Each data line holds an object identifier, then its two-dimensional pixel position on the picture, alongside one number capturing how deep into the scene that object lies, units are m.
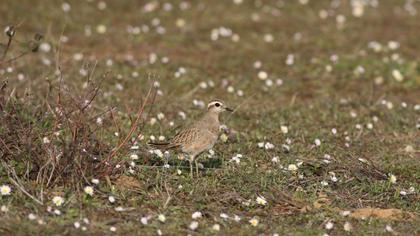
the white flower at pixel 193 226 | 15.76
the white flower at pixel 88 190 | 16.52
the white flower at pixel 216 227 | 15.88
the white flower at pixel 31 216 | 15.37
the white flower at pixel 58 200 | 16.05
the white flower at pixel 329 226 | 16.36
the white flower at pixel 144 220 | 15.77
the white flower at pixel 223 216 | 16.50
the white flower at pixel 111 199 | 16.53
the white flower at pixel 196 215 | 16.37
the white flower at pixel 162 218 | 15.95
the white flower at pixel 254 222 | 16.33
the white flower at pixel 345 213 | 17.06
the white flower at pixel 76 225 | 15.28
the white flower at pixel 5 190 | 16.22
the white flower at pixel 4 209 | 15.58
